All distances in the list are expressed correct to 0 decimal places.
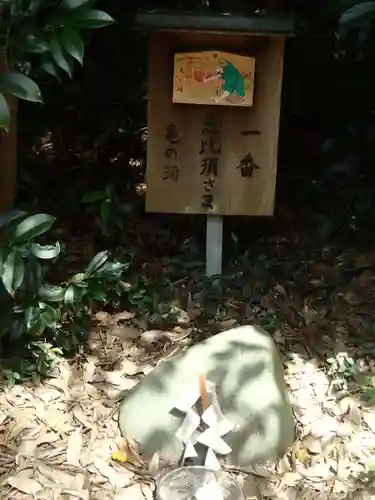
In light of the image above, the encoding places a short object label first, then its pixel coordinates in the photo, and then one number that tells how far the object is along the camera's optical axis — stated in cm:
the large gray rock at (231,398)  263
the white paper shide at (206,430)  255
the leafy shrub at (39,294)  256
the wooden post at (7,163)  278
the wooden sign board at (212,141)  322
